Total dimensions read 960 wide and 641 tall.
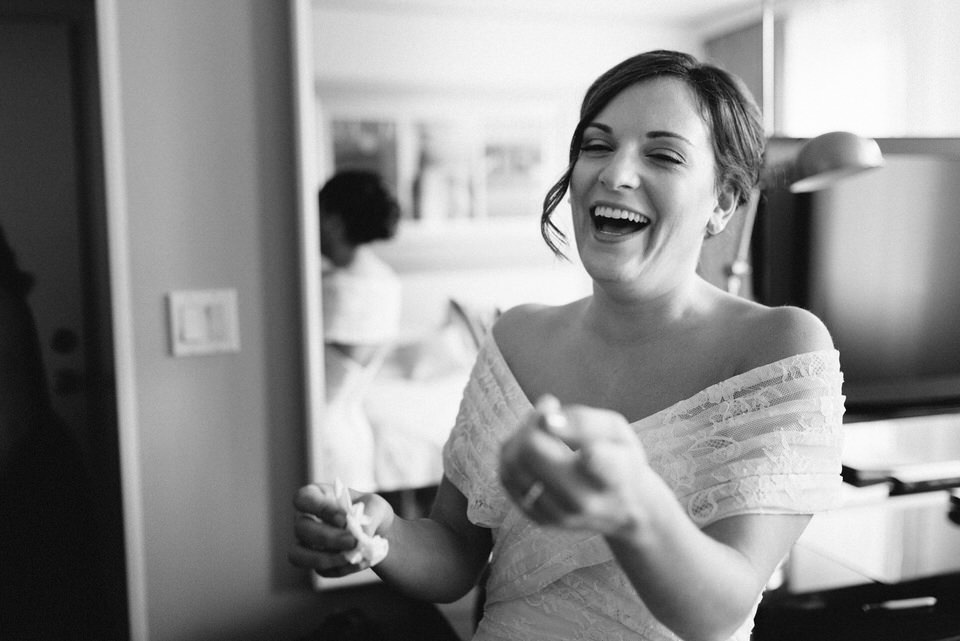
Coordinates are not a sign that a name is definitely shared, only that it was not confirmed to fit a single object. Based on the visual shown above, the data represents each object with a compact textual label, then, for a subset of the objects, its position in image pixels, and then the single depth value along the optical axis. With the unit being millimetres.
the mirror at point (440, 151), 1471
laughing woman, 902
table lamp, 1268
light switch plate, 1440
